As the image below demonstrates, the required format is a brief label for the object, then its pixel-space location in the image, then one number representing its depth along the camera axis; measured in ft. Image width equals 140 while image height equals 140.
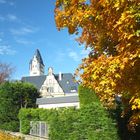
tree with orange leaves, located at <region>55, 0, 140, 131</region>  14.61
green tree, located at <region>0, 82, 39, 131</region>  57.52
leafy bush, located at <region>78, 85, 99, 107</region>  39.54
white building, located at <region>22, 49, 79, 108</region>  142.31
